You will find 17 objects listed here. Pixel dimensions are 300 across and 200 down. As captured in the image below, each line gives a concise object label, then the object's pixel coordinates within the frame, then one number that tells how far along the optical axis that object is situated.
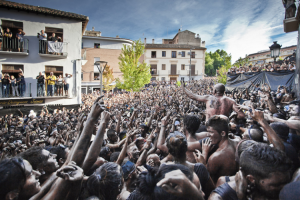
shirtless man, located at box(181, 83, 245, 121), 3.83
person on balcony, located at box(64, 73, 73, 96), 13.92
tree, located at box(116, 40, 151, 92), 21.11
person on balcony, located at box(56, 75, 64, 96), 13.65
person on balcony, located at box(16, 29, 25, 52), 12.45
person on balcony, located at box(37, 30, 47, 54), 12.99
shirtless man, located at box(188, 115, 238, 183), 2.18
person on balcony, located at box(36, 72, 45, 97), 12.76
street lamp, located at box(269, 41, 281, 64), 8.51
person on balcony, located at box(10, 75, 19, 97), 12.09
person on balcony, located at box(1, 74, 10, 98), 11.73
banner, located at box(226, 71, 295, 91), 8.70
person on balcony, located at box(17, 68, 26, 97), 12.23
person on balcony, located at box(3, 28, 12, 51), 12.21
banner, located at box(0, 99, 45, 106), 12.23
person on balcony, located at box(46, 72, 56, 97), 13.28
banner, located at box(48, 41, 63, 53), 13.23
